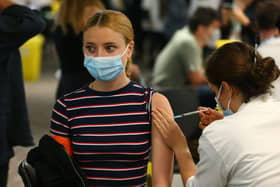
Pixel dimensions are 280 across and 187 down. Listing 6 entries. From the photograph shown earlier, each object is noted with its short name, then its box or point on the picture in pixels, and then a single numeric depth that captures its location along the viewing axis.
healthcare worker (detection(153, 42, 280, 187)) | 3.73
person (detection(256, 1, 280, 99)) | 8.00
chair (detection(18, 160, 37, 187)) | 4.25
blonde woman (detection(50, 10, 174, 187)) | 4.24
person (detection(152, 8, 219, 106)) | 9.87
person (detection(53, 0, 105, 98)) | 7.18
